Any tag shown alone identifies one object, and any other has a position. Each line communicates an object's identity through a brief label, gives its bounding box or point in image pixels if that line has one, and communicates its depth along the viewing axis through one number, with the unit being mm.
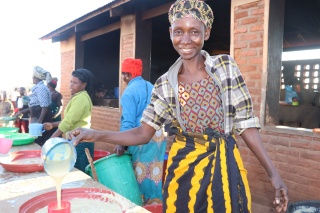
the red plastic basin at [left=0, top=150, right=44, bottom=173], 1881
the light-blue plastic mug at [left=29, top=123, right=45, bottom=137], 3040
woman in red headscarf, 2953
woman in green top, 3234
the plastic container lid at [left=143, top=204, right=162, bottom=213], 2280
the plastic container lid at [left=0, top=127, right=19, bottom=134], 3570
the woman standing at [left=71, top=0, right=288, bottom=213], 1406
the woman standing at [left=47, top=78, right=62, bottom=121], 5758
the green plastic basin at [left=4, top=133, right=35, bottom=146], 2780
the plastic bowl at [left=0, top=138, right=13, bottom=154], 2254
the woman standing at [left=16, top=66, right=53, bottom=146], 4566
